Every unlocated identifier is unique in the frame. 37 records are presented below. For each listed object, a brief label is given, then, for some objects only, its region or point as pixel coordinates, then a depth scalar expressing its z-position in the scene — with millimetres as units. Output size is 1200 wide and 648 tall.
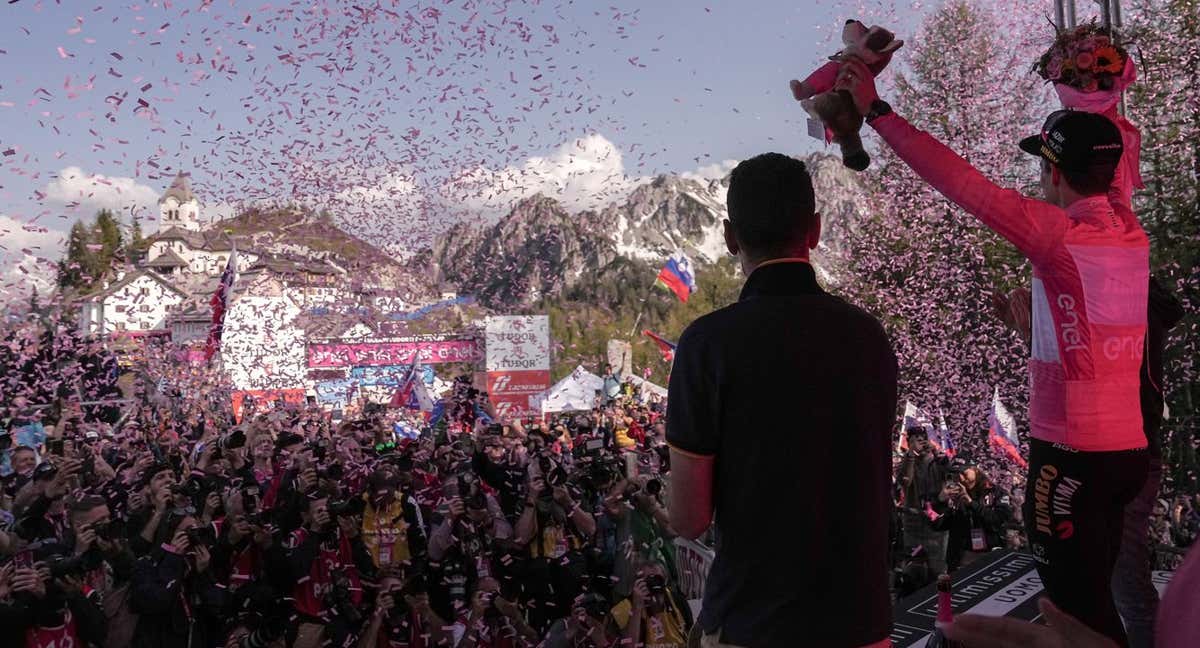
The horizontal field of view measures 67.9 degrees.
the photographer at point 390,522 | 7438
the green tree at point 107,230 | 72412
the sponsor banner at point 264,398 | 20395
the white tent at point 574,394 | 20672
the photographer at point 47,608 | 4848
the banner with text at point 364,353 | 25344
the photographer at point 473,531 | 6836
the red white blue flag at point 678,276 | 25234
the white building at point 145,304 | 35881
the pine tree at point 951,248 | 18922
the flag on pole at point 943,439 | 14884
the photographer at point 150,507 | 6141
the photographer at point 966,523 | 8562
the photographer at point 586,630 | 5988
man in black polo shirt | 1784
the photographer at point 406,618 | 6516
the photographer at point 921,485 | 9570
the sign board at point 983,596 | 4152
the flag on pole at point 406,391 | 17172
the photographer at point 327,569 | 6406
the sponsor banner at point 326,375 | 26183
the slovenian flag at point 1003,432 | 12930
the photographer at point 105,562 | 5457
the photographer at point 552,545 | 6688
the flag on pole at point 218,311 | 14859
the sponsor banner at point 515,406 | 25000
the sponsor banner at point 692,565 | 8023
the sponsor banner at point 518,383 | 30509
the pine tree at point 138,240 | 65387
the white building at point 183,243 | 29683
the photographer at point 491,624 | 6254
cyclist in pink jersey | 2393
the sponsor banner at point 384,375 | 20812
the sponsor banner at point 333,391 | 22250
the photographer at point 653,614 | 6160
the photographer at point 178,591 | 5699
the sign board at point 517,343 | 31344
